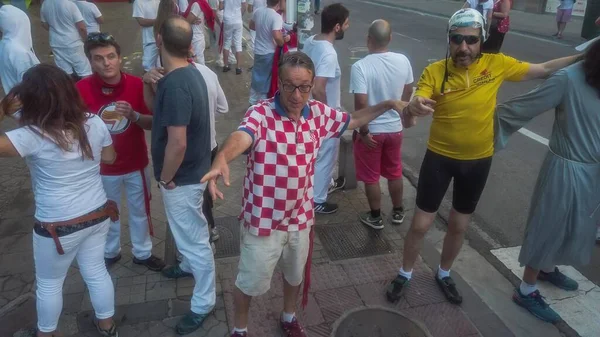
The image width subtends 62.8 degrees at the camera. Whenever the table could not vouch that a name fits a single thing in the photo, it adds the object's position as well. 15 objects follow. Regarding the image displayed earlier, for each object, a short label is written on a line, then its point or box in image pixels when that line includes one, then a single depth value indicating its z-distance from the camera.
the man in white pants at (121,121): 3.23
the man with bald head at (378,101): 4.15
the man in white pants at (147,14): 7.57
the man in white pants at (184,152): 2.78
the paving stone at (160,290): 3.63
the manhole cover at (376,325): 3.33
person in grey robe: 3.06
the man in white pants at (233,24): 9.98
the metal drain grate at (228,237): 4.21
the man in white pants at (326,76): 4.41
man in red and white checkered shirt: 2.54
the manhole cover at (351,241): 4.26
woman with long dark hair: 2.56
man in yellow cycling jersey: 3.04
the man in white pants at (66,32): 6.75
